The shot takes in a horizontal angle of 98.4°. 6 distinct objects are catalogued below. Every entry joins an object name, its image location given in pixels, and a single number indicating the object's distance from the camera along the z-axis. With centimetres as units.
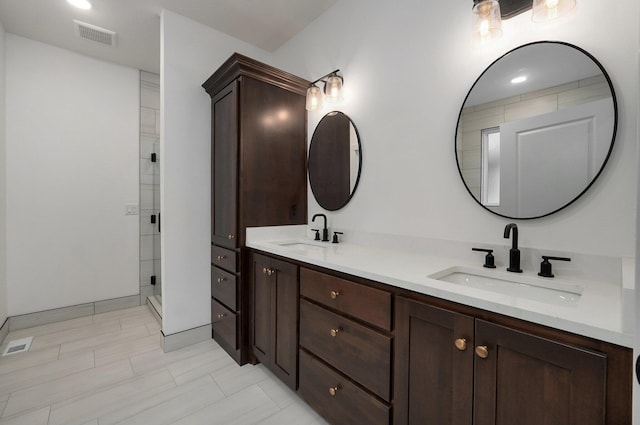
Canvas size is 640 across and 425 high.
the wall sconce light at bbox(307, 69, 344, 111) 212
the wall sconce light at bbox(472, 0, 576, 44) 124
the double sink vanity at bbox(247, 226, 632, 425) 70
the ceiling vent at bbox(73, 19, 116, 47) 239
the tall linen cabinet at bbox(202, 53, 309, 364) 204
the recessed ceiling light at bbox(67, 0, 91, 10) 211
